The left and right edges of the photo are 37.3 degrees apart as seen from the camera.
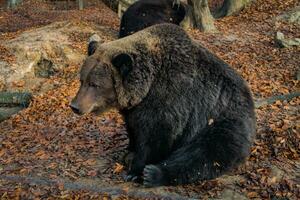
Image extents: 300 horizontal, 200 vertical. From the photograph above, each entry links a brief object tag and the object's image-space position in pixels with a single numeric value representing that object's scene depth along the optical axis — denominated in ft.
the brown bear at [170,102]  18.97
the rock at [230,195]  18.76
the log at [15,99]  37.93
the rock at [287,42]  46.16
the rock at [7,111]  36.01
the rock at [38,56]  43.42
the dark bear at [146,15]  45.42
